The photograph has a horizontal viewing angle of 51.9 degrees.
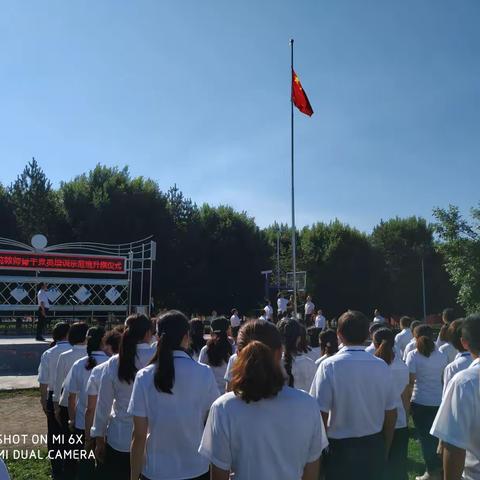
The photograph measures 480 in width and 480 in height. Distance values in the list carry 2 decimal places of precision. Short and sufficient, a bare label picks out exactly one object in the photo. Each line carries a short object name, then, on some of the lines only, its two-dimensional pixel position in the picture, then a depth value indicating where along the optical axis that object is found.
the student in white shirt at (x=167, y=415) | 3.21
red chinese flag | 18.33
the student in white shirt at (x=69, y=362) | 5.64
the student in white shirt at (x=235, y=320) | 20.62
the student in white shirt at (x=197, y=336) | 6.65
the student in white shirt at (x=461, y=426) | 2.60
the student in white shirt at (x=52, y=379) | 5.93
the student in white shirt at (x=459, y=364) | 4.42
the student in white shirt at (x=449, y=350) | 6.75
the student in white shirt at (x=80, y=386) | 4.88
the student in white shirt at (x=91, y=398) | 4.30
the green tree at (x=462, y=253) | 24.38
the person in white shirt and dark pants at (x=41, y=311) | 15.85
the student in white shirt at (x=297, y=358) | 4.62
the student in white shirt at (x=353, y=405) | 3.76
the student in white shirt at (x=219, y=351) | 5.71
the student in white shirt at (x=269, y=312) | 20.83
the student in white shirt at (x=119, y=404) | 3.99
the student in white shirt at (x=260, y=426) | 2.45
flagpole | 17.30
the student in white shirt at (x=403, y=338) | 8.98
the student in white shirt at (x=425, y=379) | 6.01
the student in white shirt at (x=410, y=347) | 7.27
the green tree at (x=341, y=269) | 42.28
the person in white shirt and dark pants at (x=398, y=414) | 5.03
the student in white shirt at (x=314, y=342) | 6.09
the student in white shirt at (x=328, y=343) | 5.51
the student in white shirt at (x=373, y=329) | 6.00
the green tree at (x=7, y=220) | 29.94
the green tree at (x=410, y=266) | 46.31
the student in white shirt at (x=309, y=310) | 21.80
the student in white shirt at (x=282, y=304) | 23.24
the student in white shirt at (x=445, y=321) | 7.08
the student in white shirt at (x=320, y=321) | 18.94
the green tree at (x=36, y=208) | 30.22
